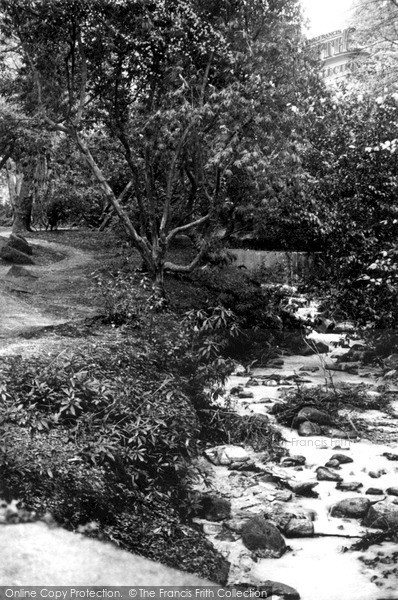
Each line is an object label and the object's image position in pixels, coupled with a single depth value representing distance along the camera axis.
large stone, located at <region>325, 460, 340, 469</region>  5.39
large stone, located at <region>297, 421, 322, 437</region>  6.27
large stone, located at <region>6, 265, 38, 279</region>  11.18
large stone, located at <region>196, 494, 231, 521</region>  4.41
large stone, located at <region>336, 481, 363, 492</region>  4.92
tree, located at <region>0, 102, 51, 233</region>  11.13
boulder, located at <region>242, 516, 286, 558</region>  3.98
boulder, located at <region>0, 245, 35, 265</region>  12.45
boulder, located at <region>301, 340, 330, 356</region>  9.55
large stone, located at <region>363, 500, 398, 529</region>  4.30
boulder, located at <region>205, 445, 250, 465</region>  5.43
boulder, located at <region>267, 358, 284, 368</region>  8.90
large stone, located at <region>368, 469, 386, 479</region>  5.16
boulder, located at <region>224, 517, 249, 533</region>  4.24
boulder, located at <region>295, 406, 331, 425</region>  6.51
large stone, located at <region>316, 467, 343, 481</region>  5.11
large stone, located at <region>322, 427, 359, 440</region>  6.19
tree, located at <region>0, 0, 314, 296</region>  8.51
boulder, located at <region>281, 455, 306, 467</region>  5.47
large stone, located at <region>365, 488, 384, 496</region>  4.82
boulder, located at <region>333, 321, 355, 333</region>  10.16
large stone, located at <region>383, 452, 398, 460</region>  5.64
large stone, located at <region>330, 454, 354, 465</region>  5.52
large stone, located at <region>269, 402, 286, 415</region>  6.75
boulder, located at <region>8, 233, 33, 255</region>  13.31
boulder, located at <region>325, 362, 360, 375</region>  8.77
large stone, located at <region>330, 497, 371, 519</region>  4.50
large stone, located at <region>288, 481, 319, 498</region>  4.88
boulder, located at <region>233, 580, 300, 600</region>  3.48
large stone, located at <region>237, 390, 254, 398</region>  7.27
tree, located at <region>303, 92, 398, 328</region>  10.46
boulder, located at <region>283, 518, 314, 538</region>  4.24
